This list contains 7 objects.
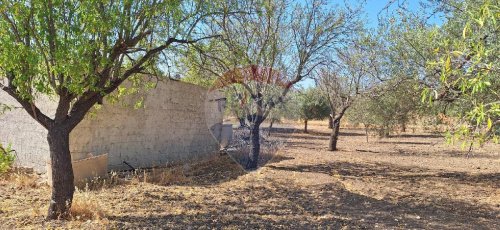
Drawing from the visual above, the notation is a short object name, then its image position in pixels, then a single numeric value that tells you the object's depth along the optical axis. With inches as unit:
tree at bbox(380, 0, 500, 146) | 273.3
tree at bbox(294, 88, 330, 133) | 1430.2
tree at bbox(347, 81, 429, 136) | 494.7
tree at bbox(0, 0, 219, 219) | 188.9
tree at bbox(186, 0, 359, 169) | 461.1
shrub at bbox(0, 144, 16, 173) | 186.1
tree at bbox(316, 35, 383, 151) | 505.7
